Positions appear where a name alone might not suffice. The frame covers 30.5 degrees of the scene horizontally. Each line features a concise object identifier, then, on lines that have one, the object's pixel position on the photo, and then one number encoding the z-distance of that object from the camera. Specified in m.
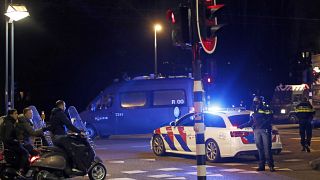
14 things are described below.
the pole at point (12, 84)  21.39
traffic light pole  9.55
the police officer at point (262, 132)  14.06
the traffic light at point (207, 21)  9.71
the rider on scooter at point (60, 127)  11.71
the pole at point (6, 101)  21.27
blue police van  27.95
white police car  15.90
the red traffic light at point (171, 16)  10.17
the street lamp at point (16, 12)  19.94
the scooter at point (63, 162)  11.66
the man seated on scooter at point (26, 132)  12.27
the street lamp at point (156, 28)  42.44
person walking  19.11
